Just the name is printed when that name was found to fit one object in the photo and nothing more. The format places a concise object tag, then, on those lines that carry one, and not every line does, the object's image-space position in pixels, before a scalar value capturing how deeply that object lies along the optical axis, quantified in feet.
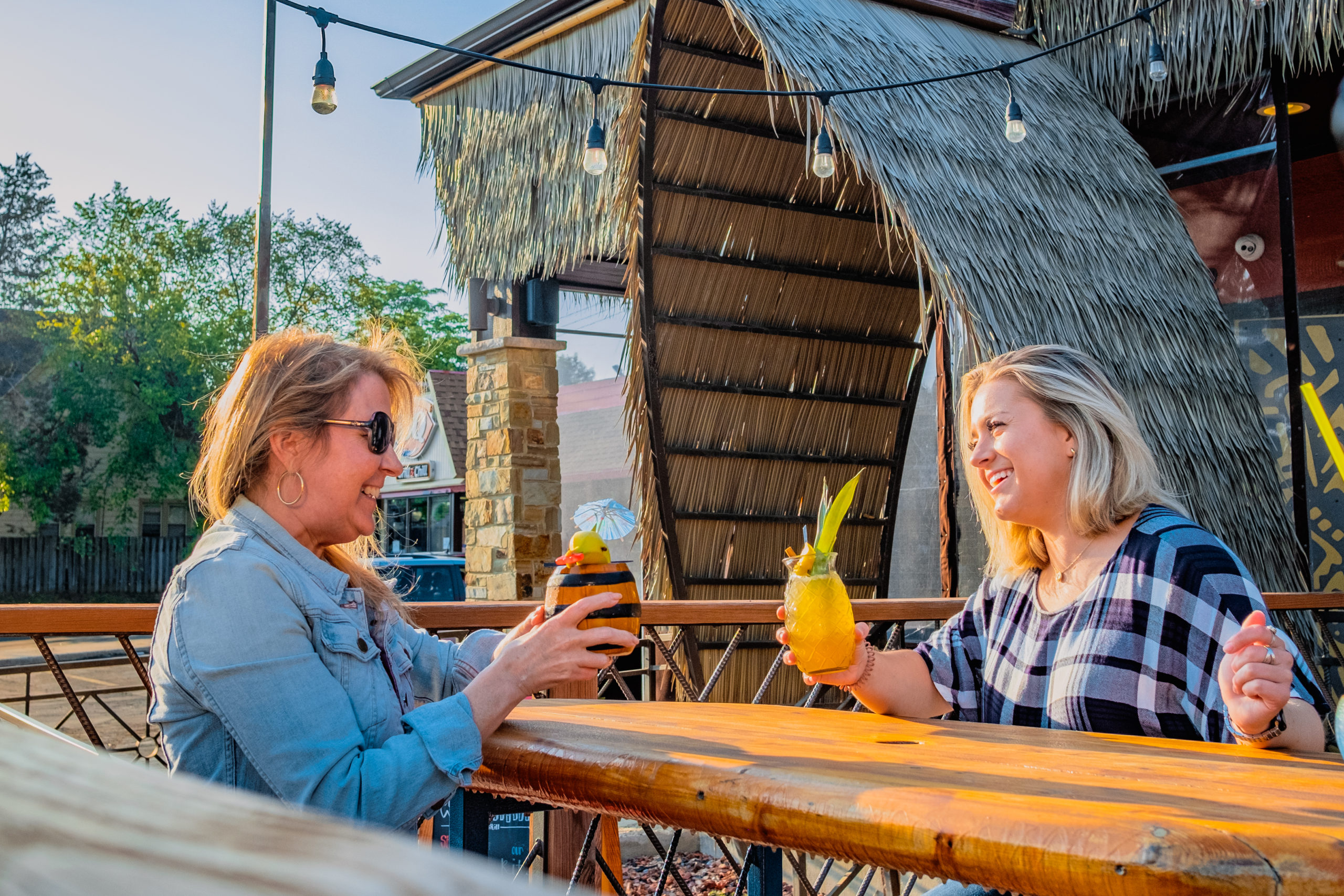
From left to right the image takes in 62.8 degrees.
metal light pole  15.44
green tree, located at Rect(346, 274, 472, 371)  106.01
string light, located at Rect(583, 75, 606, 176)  13.25
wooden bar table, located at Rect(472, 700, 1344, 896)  2.79
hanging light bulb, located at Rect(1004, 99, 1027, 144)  14.43
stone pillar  26.66
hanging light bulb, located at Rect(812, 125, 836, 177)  14.02
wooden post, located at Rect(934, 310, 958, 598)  15.44
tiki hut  15.70
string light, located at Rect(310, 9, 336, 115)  12.27
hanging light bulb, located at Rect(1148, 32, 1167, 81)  15.15
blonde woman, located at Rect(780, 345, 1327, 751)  5.59
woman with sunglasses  4.48
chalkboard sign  12.19
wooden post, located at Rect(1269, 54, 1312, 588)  17.83
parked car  36.17
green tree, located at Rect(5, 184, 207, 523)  78.89
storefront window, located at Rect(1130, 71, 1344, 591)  17.93
